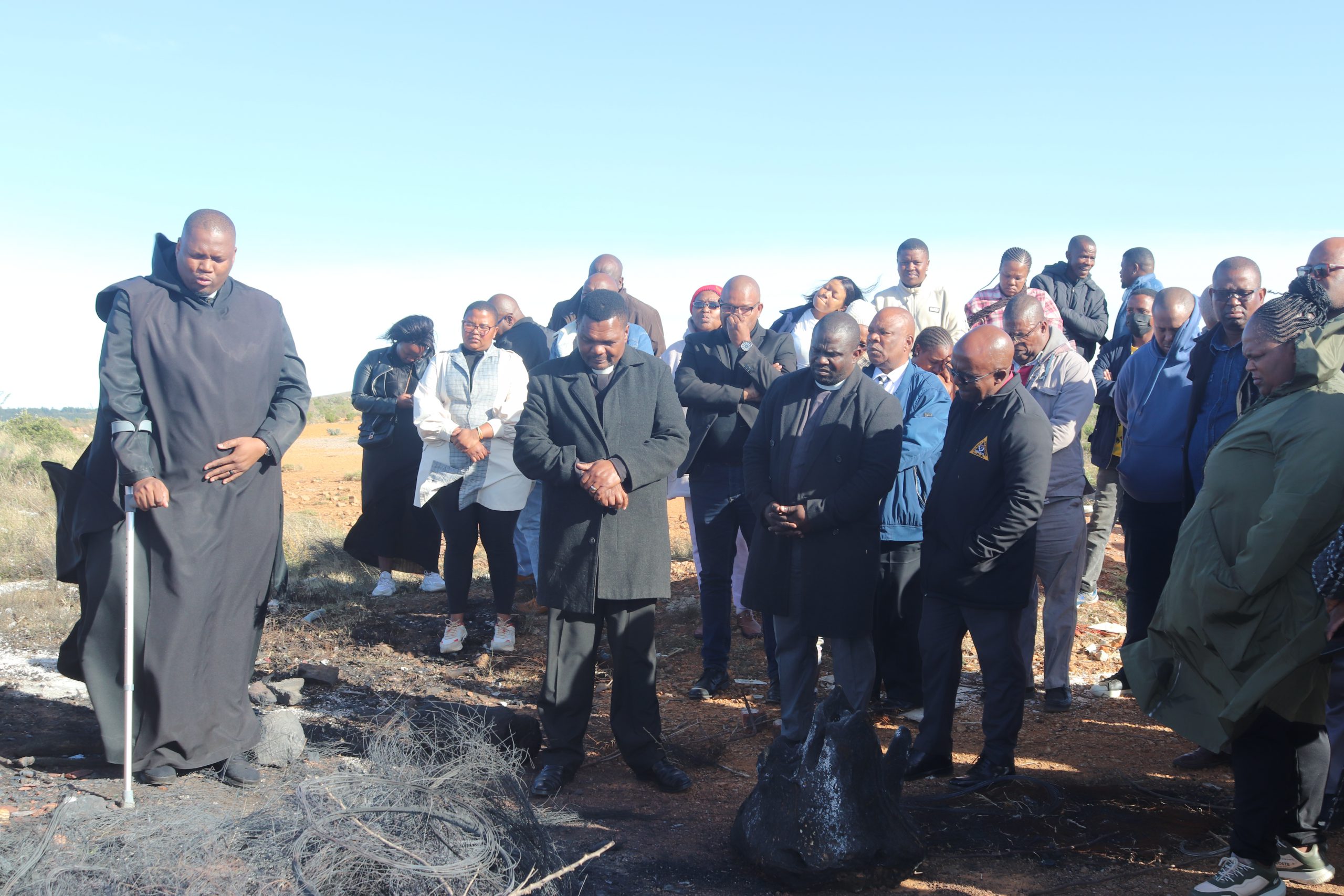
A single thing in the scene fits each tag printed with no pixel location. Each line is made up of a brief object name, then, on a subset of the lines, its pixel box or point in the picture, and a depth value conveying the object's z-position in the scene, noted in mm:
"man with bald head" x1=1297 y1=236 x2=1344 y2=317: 4594
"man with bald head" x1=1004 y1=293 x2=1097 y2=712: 5660
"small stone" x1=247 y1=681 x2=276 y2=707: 5848
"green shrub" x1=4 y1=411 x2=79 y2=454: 18422
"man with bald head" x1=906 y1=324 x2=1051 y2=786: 4594
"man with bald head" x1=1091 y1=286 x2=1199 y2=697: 5586
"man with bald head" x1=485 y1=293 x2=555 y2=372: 8336
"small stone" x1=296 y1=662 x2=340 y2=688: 6270
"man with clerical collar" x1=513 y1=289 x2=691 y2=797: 4848
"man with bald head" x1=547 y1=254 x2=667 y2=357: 7941
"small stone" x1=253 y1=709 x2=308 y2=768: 4887
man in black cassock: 4633
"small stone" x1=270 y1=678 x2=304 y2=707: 5922
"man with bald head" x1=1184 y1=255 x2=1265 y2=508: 4871
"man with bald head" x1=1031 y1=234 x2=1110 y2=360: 8492
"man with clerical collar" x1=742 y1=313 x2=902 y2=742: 4805
